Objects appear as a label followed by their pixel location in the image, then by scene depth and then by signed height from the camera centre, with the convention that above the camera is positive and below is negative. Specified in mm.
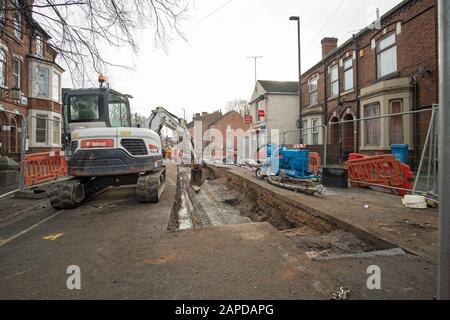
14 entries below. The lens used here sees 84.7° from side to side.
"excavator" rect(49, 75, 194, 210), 6012 +176
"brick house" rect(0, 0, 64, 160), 4773 +2668
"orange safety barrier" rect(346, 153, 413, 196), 6504 -460
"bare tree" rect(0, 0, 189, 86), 4496 +2632
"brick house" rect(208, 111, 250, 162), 47406 +6763
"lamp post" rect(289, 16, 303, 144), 16344 +7270
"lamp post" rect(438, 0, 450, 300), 1537 -57
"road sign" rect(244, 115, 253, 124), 26217 +4014
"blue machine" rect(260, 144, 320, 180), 8594 -272
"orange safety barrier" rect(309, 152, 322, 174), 11072 -257
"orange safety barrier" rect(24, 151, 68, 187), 7965 -362
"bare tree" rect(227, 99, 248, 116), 68875 +15138
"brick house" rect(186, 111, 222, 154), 54719 +9217
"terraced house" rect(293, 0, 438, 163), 10039 +3950
